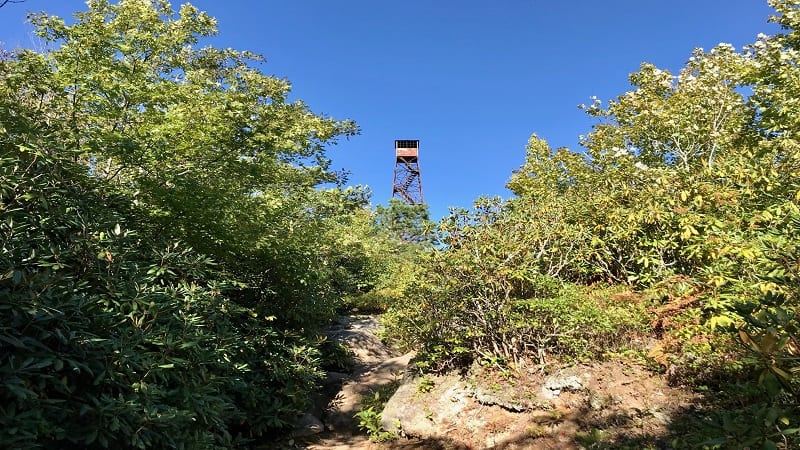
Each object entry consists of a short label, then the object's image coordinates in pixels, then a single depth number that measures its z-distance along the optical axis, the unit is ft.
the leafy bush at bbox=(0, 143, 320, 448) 6.91
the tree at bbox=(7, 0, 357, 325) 15.15
